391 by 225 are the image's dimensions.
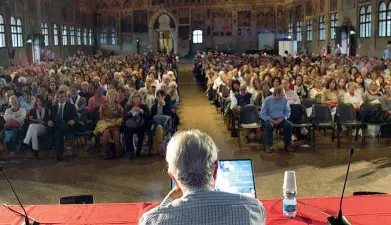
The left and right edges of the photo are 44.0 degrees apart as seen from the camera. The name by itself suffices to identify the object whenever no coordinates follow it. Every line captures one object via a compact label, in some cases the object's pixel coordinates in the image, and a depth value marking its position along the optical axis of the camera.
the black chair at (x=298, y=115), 9.65
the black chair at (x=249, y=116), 9.67
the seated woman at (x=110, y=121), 8.91
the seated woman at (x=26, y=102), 10.15
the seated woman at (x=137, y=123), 8.82
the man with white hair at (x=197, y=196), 2.04
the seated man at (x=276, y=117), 9.09
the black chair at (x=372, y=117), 9.45
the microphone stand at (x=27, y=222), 3.06
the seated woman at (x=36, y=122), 9.00
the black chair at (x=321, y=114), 9.51
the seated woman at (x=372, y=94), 10.34
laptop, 3.68
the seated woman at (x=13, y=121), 9.25
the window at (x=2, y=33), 23.69
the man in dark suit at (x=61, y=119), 8.88
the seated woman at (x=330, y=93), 10.63
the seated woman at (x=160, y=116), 9.05
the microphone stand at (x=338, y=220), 2.82
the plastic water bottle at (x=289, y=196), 3.40
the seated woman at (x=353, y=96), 10.26
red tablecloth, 3.32
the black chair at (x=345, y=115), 9.42
